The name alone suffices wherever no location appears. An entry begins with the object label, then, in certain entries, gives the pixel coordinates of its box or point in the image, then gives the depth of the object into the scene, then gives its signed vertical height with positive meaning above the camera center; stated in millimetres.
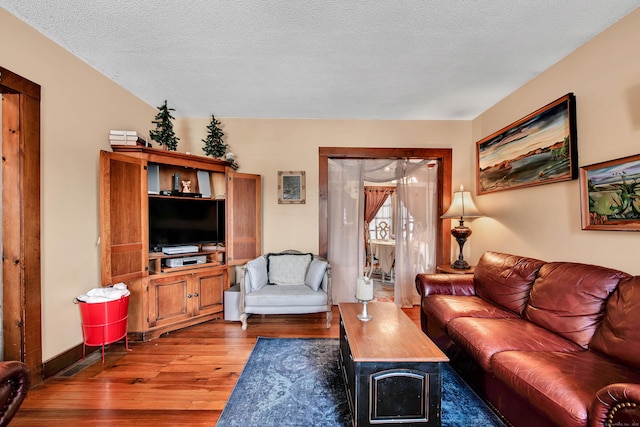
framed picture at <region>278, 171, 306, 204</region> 3850 +420
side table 3191 -687
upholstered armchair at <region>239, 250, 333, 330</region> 3051 -849
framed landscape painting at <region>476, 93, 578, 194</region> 2266 +617
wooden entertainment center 2541 -147
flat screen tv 2998 -43
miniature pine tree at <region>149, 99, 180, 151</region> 3033 +972
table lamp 3326 +0
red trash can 2344 -901
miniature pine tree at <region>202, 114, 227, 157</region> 3467 +970
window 6230 -195
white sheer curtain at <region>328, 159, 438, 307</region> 4004 -108
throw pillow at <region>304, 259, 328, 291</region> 3244 -710
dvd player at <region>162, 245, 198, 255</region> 3051 -365
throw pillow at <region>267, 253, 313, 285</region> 3453 -673
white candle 2096 -583
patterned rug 1731 -1303
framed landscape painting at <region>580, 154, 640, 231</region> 1796 +116
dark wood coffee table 1545 -1002
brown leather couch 1247 -838
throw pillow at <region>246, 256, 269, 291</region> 3193 -682
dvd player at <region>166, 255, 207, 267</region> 3090 -506
